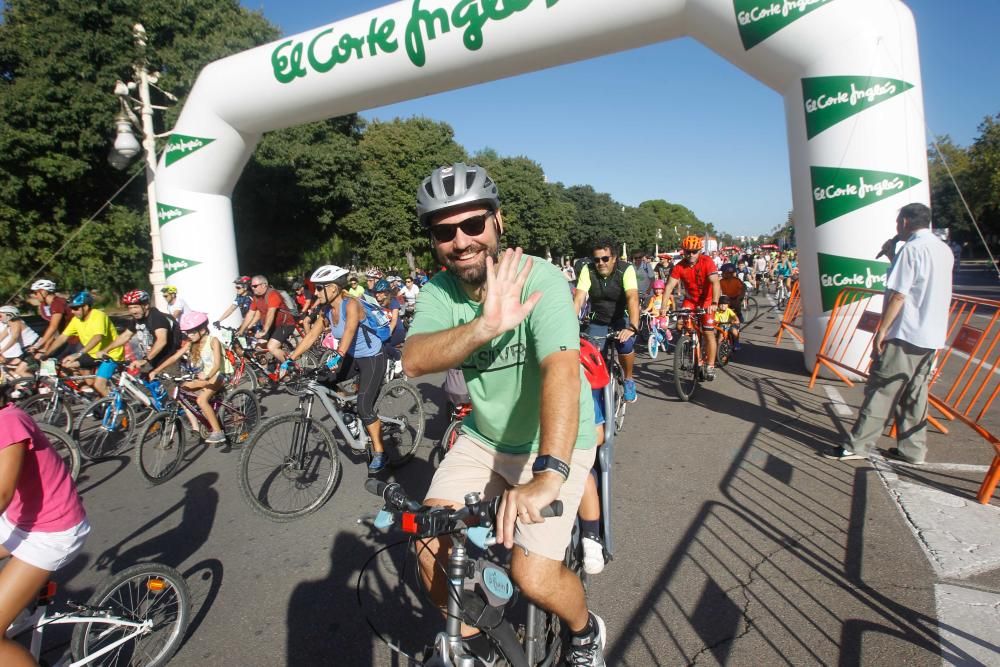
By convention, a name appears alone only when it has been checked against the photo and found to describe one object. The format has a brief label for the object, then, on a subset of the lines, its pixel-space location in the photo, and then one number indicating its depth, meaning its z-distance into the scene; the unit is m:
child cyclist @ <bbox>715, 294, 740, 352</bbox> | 8.30
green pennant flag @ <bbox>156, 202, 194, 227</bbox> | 10.86
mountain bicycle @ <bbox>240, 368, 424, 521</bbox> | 4.43
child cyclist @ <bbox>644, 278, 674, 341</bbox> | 7.25
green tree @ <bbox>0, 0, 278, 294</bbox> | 17.55
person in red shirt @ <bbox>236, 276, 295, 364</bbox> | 9.65
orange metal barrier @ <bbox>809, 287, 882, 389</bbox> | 7.14
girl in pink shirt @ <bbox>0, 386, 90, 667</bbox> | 2.16
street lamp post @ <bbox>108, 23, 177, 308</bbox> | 12.63
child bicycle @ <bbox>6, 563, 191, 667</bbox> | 2.45
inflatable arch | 6.97
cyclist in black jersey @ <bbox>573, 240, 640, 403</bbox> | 6.07
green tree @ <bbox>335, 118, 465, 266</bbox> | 33.62
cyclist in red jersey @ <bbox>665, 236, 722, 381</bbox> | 7.27
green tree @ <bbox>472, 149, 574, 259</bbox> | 50.72
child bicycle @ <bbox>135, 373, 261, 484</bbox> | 5.51
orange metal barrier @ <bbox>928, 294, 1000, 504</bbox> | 3.91
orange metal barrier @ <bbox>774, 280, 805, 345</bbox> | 10.55
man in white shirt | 4.36
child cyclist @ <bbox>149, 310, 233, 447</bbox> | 6.15
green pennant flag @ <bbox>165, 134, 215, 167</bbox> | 10.41
